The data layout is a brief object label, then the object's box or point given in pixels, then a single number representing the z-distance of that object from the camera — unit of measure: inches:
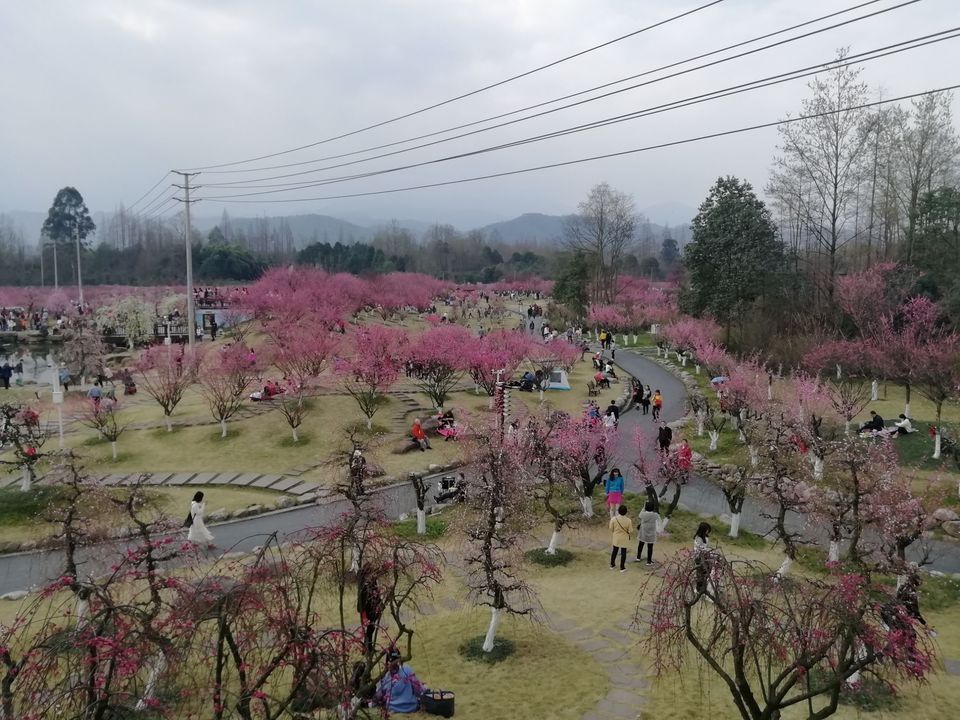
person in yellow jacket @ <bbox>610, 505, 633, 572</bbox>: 498.0
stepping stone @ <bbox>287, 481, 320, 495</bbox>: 716.7
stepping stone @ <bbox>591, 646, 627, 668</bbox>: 383.5
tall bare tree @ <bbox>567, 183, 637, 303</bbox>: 2413.9
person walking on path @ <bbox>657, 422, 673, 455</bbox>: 752.3
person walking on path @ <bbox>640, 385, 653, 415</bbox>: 1052.7
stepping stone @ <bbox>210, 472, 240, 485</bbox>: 750.5
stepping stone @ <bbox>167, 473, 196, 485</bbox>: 754.2
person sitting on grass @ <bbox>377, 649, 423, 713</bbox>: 323.3
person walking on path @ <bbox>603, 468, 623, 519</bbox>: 590.6
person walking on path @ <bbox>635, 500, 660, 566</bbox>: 500.4
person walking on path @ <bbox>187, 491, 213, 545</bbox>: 562.9
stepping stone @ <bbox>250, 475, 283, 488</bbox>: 740.0
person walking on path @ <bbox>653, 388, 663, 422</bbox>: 995.9
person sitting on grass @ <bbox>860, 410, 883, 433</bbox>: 810.8
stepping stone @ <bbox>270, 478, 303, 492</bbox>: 730.2
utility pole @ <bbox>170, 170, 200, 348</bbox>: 1263.5
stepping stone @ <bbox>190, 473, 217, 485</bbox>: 753.6
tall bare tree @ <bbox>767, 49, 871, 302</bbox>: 1257.4
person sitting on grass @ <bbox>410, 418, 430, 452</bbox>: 853.2
